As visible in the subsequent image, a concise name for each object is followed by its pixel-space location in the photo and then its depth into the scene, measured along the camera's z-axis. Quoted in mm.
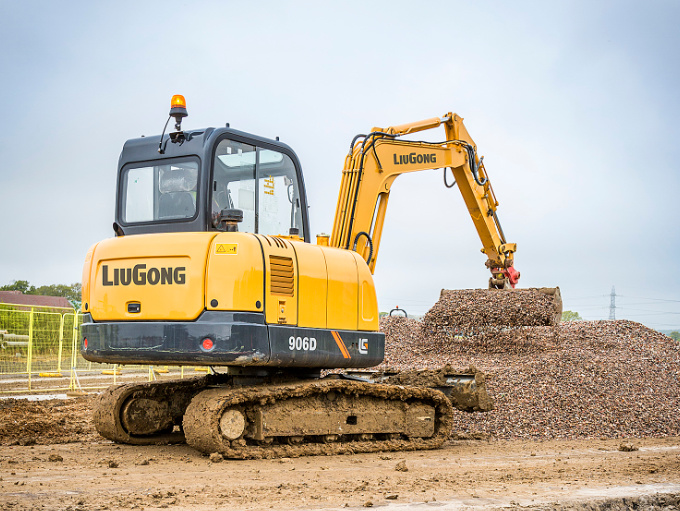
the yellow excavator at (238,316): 7418
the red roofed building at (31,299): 39212
